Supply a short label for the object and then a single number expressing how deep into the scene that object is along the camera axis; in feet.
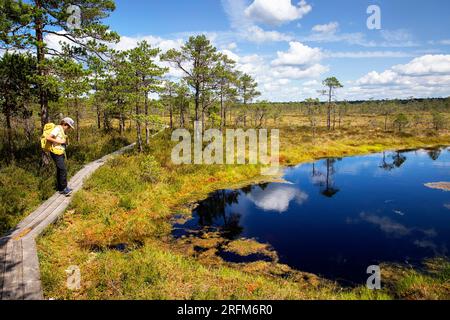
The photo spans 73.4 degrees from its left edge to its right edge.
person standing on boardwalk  34.81
